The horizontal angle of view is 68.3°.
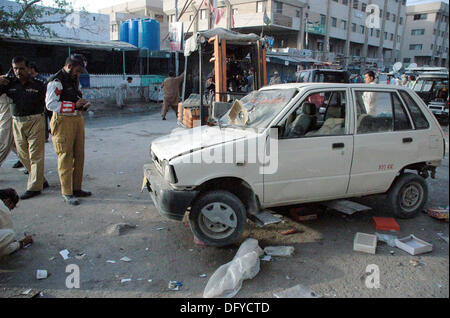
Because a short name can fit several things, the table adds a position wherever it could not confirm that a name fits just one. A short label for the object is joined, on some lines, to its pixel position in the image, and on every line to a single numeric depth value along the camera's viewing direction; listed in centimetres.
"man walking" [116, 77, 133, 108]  1683
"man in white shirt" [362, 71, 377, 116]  406
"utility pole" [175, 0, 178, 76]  1945
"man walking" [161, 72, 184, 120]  1246
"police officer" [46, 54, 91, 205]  458
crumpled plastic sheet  276
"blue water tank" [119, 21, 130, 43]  2232
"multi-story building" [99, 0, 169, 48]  4459
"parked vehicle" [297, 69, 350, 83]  1428
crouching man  318
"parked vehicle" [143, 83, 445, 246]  341
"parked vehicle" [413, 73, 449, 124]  1420
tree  1188
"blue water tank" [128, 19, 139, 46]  2183
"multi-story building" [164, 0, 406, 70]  3697
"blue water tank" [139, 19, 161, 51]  2155
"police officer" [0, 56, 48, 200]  502
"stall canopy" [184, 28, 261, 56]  735
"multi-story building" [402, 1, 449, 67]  5494
